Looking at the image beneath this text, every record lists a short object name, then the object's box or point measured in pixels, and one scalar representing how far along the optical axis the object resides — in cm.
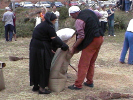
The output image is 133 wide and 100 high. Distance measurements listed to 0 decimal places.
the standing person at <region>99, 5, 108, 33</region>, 1369
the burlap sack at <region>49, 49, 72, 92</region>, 564
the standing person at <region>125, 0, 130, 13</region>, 2566
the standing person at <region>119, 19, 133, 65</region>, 821
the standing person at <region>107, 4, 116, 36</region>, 1432
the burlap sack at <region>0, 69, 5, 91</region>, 584
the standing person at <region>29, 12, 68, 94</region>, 533
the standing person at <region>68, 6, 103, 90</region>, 539
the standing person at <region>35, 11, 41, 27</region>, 1131
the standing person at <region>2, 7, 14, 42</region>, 1277
